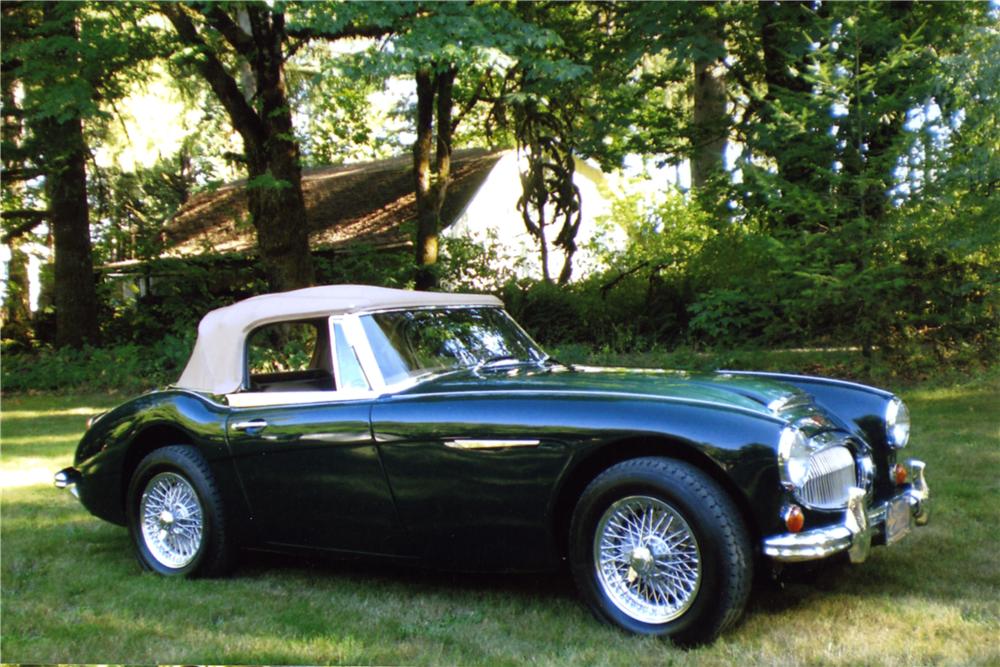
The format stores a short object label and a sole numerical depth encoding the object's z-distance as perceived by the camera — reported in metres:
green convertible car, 3.81
